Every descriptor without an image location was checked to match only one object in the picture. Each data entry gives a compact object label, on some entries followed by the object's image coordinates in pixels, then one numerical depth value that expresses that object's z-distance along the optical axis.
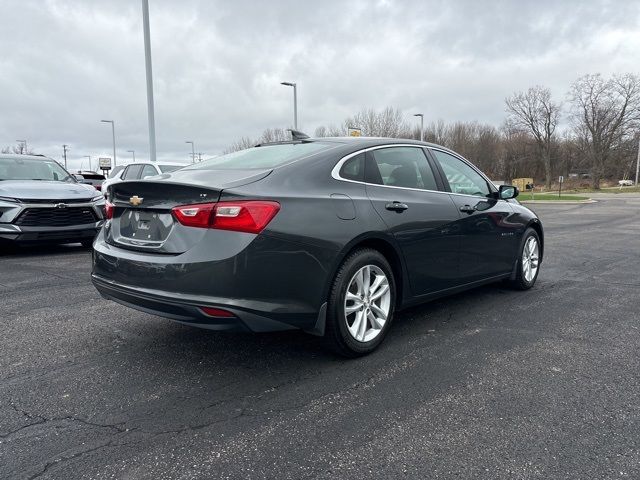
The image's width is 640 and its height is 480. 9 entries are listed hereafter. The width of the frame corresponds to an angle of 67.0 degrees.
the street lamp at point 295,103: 25.35
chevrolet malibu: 2.81
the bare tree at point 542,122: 63.22
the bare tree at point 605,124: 57.72
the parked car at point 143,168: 13.30
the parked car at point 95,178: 16.02
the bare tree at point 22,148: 64.25
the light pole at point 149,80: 16.28
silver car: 7.20
